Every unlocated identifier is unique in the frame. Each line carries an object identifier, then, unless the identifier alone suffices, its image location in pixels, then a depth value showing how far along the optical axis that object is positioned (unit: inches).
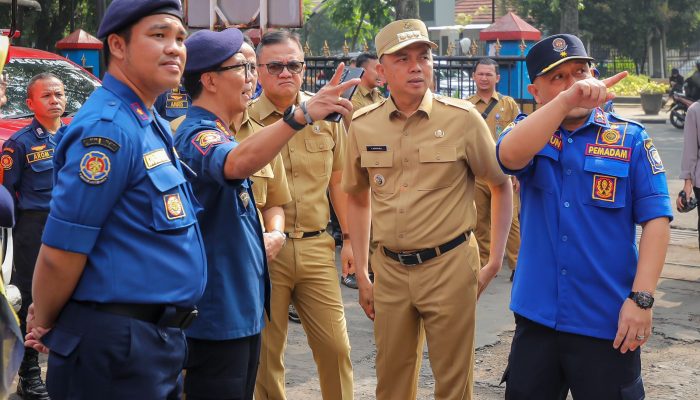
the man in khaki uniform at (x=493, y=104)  369.1
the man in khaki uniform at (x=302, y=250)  200.1
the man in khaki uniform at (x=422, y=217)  181.2
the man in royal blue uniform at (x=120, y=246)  117.4
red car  344.2
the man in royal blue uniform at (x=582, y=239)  144.3
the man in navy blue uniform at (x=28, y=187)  241.6
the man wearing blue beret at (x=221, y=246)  145.7
